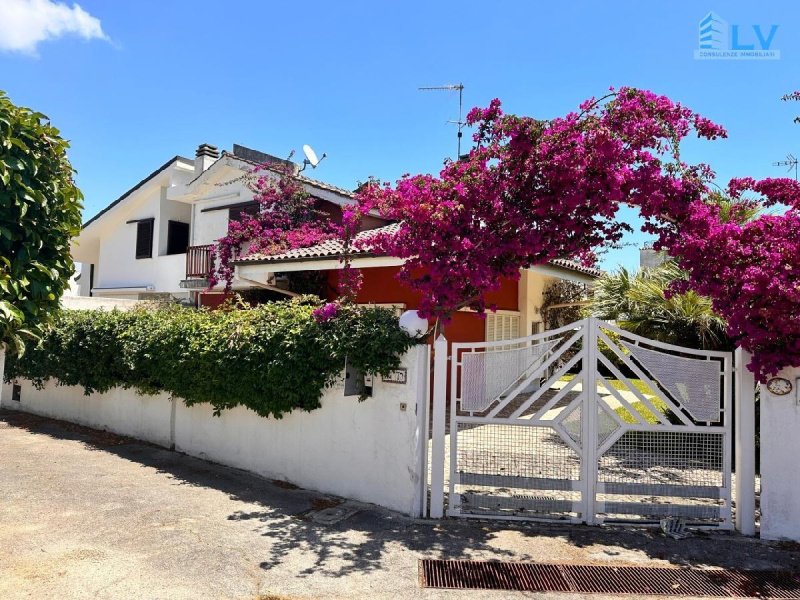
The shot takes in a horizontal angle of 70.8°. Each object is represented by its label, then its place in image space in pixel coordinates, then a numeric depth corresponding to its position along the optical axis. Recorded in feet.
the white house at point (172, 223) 56.90
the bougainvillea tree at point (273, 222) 48.93
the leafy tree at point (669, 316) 28.71
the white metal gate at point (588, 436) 19.27
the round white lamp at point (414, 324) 20.51
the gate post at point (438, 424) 19.85
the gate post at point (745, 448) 18.66
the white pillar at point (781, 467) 17.89
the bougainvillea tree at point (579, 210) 17.87
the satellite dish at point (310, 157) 58.65
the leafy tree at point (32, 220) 12.83
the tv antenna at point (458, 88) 55.93
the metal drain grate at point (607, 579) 14.85
